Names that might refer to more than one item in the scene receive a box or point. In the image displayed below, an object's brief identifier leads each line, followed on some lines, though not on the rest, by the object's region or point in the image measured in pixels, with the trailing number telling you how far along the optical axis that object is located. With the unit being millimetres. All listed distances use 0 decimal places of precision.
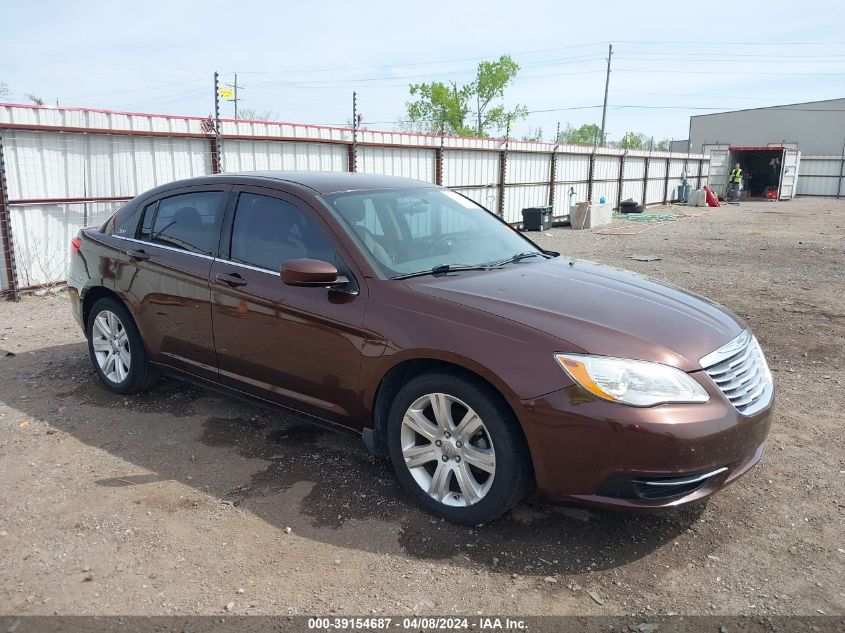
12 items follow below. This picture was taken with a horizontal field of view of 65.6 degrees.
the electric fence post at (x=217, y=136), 10695
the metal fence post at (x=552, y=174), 21391
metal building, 37188
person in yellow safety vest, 35219
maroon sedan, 2842
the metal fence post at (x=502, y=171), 18672
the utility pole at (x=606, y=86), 55594
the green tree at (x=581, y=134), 98438
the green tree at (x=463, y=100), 68562
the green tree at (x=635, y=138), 90181
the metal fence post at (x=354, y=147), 13232
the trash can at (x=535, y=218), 19266
